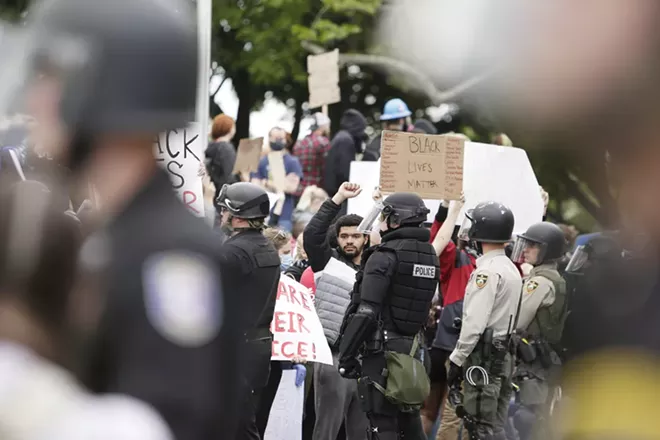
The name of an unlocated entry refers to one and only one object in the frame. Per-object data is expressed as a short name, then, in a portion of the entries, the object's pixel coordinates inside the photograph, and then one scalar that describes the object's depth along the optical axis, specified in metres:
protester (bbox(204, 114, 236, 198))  19.92
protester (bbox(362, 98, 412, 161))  20.22
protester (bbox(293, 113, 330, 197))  22.43
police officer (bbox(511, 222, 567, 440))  13.22
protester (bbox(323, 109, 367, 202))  20.74
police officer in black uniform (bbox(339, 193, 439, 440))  12.59
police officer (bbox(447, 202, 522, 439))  13.61
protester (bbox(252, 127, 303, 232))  21.13
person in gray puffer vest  14.31
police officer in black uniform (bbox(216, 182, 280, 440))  11.94
